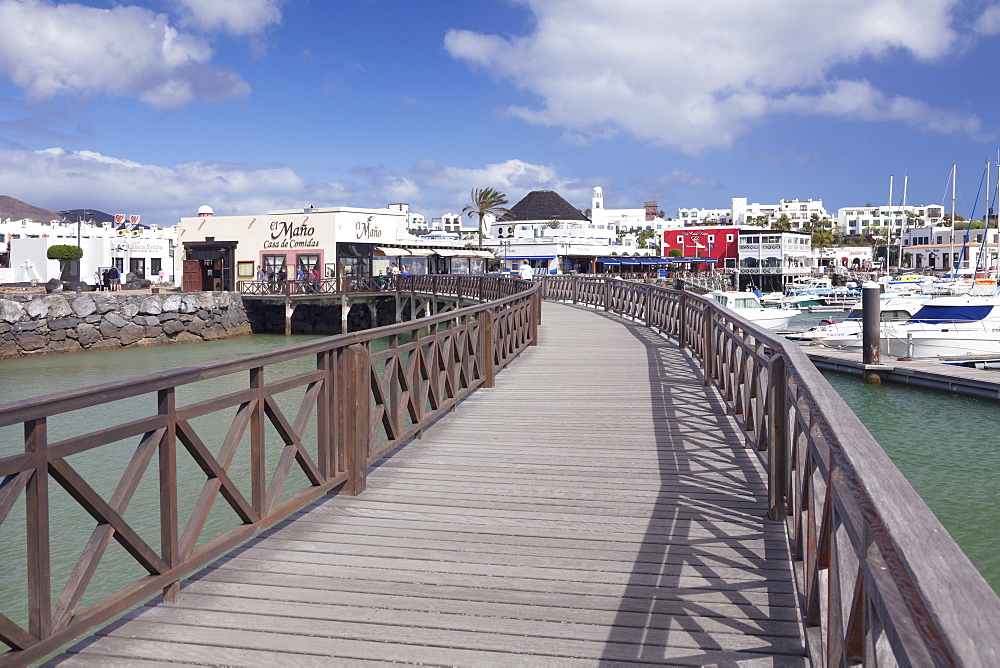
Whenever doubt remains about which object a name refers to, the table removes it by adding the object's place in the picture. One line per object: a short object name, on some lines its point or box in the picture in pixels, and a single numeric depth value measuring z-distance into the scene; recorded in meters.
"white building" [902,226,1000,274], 95.85
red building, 80.06
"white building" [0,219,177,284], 54.12
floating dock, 19.67
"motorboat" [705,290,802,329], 34.03
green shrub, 45.41
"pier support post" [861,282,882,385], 22.38
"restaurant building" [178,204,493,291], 46.87
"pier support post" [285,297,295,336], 42.13
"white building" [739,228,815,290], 74.19
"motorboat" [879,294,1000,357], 25.07
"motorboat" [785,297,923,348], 28.35
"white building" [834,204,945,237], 156.23
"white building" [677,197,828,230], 156.38
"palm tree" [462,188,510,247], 74.50
